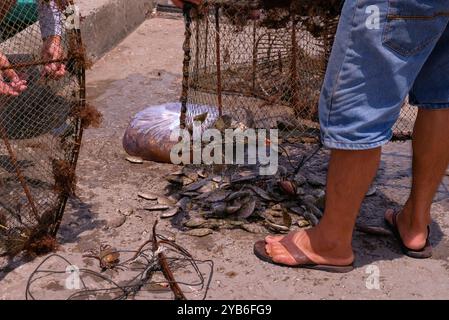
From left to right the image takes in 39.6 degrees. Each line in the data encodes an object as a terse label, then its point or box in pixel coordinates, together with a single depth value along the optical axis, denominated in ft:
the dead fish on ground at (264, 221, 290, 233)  10.13
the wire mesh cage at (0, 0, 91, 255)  9.16
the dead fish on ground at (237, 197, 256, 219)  10.39
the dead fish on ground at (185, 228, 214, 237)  10.01
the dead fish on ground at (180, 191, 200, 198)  11.18
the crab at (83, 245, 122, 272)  9.03
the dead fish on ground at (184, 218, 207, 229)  10.22
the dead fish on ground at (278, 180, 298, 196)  10.94
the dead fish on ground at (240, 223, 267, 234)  10.15
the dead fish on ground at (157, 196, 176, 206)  10.88
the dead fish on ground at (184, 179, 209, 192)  11.36
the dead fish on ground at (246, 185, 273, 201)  10.84
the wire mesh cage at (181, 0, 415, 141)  10.95
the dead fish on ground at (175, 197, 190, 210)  10.80
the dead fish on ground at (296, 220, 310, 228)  10.30
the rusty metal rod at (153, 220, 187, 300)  8.41
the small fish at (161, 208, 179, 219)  10.50
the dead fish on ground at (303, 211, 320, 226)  10.26
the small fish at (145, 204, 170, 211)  10.71
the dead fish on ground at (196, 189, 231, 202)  10.91
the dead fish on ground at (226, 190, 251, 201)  10.64
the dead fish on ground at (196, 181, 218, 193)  11.28
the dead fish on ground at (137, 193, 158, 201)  11.04
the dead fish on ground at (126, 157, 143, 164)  12.53
